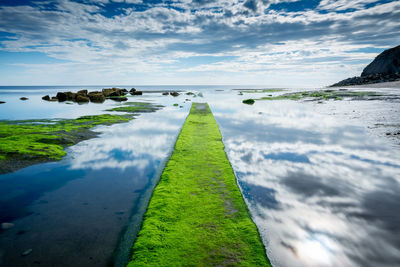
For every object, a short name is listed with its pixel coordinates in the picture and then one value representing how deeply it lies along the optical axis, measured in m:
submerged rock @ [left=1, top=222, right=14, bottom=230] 6.82
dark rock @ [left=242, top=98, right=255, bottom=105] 50.53
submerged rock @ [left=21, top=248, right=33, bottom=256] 5.71
